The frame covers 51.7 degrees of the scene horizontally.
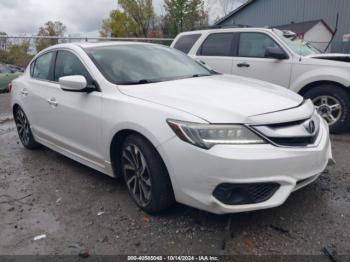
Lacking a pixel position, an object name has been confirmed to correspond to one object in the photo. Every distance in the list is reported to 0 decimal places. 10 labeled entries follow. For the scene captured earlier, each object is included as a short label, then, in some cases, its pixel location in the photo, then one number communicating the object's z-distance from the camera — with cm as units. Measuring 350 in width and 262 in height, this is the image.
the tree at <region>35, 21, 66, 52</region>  3945
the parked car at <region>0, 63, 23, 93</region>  1361
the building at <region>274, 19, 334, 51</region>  1764
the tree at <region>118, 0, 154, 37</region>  4138
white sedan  265
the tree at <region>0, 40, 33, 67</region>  1599
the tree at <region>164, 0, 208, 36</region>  3464
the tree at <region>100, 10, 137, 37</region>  4219
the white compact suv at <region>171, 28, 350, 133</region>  557
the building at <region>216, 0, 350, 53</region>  1892
